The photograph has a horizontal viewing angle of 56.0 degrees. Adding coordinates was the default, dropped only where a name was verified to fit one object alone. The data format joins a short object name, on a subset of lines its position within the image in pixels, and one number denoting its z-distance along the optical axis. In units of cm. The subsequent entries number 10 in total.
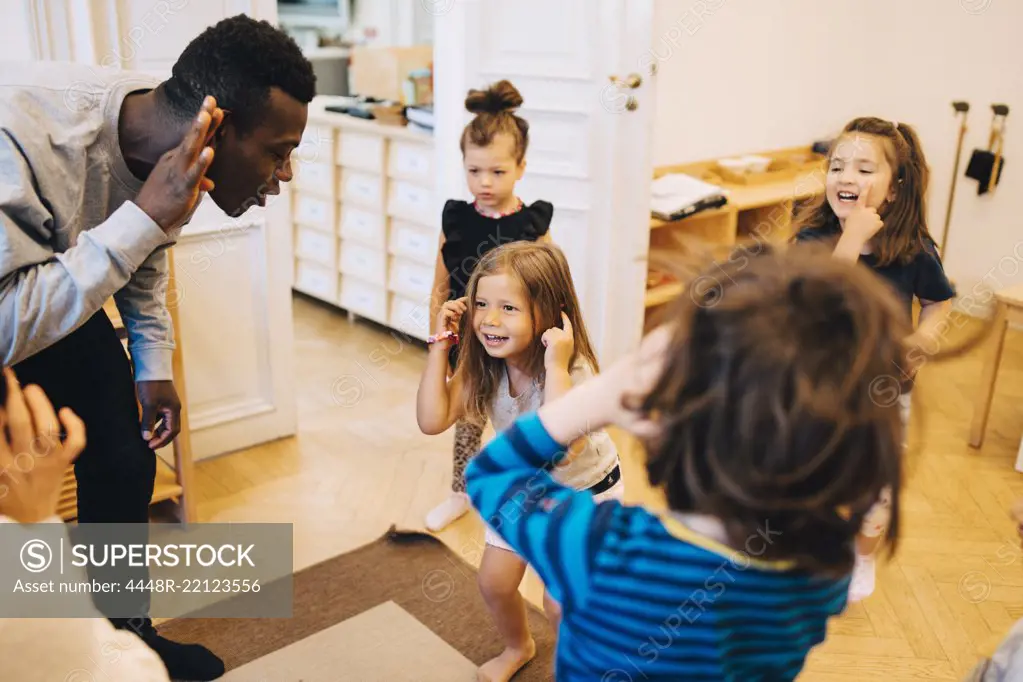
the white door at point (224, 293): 252
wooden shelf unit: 366
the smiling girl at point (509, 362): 175
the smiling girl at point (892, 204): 204
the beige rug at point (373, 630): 201
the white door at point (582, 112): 298
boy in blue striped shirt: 82
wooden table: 293
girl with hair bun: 237
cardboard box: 425
